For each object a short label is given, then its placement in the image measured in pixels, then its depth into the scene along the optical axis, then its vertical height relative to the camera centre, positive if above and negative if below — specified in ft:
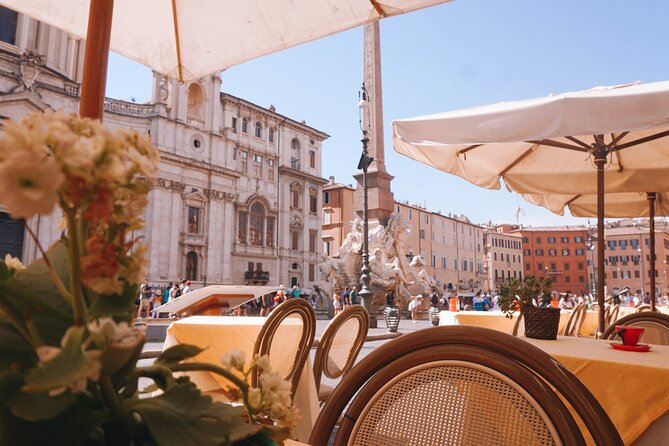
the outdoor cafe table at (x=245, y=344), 10.32 -1.19
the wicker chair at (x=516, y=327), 10.71 -0.79
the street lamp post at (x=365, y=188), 40.50 +7.94
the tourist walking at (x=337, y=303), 60.75 -1.64
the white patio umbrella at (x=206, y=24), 8.66 +4.83
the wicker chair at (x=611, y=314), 21.74 -1.05
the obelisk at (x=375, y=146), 57.21 +17.31
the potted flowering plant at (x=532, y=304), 9.12 -0.27
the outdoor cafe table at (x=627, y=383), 5.50 -1.08
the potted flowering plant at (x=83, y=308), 1.35 -0.06
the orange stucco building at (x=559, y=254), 255.97 +18.65
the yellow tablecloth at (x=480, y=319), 16.25 -0.96
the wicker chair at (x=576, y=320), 16.48 -1.00
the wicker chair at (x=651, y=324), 12.21 -0.83
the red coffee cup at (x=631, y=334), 7.54 -0.66
